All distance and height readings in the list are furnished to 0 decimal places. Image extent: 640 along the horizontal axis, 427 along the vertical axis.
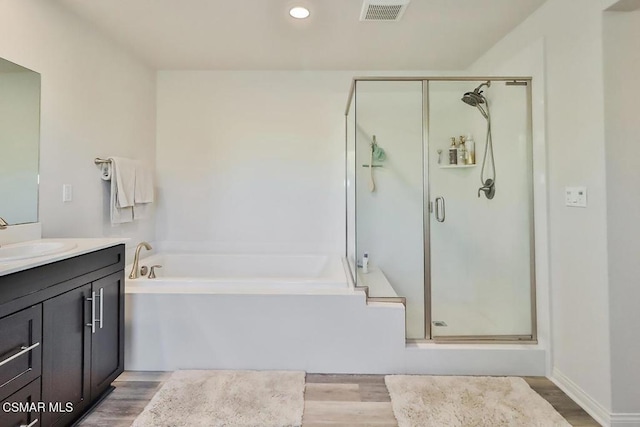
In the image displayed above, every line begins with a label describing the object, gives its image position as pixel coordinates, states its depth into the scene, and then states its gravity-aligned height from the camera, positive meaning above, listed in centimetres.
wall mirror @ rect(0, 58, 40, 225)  179 +45
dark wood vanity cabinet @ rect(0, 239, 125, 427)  126 -49
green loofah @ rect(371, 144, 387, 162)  308 +62
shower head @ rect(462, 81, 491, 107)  260 +97
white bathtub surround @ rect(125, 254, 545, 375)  215 -75
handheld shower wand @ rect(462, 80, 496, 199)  263 +70
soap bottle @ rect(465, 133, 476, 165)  285 +61
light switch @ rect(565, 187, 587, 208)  180 +13
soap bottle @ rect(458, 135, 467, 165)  285 +59
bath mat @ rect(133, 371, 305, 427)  167 -97
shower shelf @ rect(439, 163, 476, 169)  276 +46
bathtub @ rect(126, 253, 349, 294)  319 -42
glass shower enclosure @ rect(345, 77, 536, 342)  234 +16
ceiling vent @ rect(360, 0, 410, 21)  204 +135
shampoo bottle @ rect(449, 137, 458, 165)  283 +58
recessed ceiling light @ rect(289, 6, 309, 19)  219 +139
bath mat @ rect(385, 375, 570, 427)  168 -99
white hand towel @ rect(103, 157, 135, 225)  254 +26
